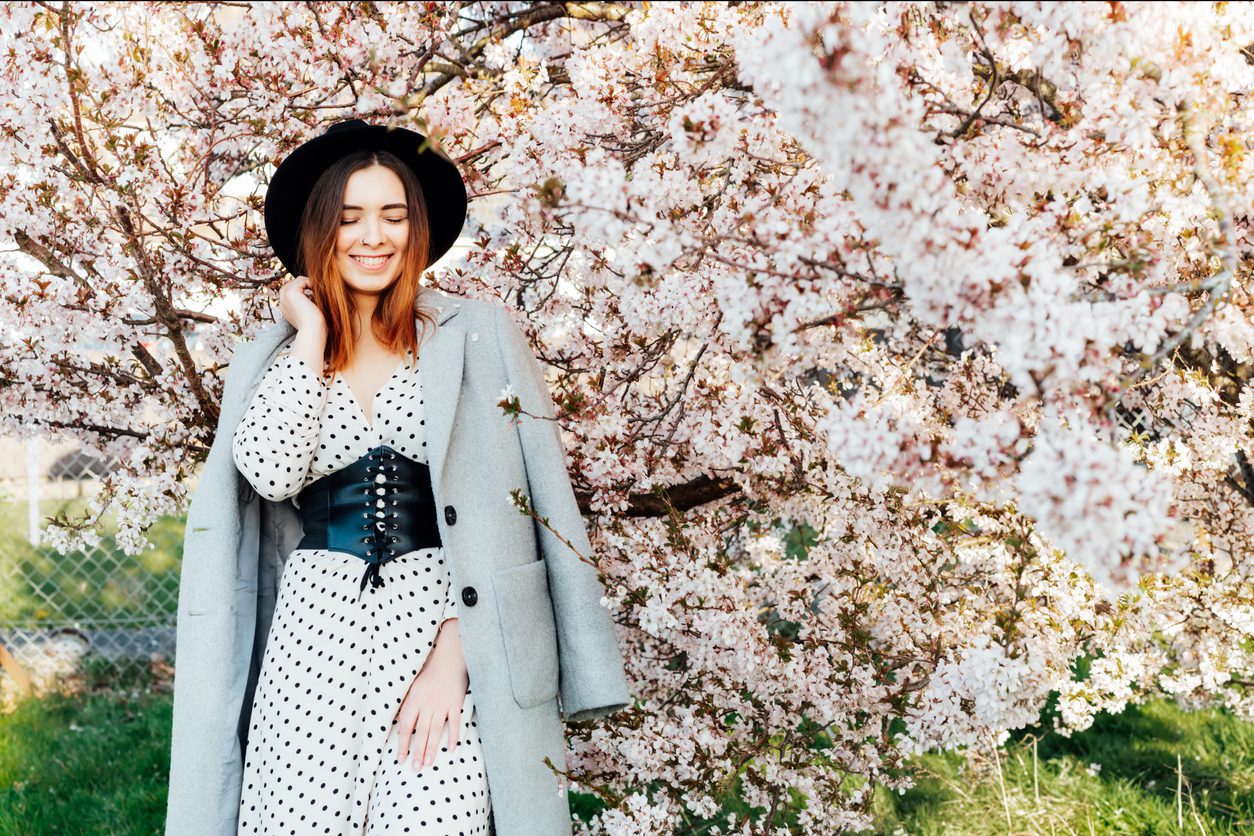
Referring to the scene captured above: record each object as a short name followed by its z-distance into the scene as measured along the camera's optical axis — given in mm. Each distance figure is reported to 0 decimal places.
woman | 2018
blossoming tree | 1496
